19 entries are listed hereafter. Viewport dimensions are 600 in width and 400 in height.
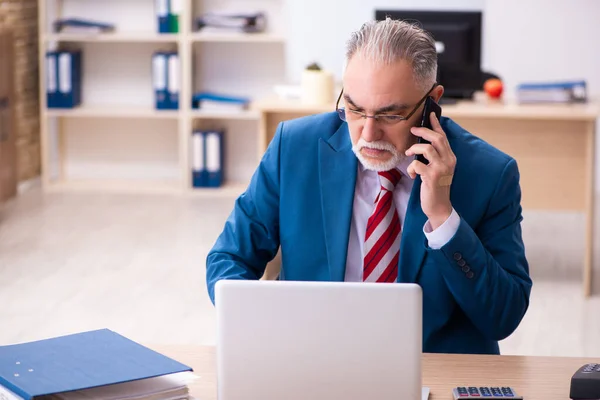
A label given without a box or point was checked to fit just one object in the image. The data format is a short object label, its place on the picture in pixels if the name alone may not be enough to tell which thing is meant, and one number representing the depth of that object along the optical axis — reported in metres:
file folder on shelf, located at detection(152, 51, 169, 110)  6.09
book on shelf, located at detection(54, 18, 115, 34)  6.07
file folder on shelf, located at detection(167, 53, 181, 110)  6.07
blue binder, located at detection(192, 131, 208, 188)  6.14
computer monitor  4.40
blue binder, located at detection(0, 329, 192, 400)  1.32
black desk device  1.45
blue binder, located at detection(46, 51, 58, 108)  6.14
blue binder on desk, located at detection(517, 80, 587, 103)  4.31
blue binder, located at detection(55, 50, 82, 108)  6.15
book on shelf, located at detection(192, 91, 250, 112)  6.11
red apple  4.43
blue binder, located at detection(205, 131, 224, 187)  6.13
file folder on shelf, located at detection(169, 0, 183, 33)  6.02
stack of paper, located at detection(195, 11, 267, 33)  6.01
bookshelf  6.13
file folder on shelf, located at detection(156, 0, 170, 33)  6.05
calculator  1.44
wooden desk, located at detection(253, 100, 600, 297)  4.18
